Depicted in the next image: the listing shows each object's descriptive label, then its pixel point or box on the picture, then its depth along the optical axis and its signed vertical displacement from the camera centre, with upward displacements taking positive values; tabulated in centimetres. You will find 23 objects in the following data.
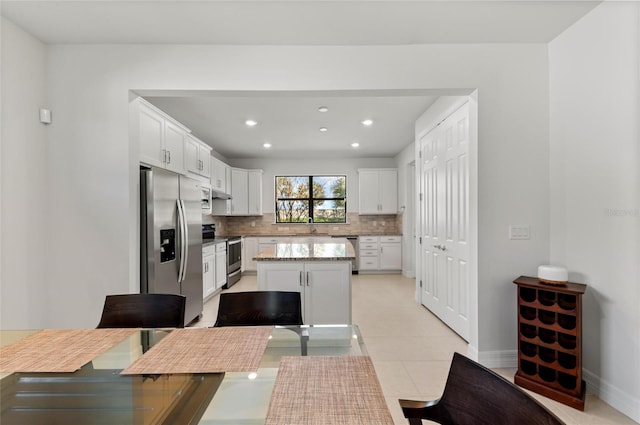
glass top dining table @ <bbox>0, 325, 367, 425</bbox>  78 -54
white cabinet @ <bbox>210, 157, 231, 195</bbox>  516 +65
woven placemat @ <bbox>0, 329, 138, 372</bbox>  102 -52
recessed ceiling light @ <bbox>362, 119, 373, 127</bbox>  426 +129
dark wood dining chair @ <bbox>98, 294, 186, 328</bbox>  158 -53
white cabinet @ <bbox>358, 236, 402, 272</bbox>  638 -91
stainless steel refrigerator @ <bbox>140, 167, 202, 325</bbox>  258 -24
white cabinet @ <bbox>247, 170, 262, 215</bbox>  654 +47
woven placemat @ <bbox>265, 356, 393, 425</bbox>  76 -53
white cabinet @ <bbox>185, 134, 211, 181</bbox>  385 +76
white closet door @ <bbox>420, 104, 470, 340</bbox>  291 -11
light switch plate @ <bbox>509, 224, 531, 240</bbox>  244 -18
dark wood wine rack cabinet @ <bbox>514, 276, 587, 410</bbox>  194 -91
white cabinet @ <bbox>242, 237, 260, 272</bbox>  626 -84
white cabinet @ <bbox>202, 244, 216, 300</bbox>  418 -84
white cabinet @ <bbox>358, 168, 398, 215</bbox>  657 +46
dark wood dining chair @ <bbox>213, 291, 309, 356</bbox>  163 -54
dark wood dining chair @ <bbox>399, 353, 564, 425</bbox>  66 -49
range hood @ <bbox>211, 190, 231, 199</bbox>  536 +32
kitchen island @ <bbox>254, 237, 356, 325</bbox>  281 -68
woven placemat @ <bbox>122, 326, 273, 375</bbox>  101 -53
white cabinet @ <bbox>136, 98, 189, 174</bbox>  278 +77
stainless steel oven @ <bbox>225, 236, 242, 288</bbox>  518 -87
